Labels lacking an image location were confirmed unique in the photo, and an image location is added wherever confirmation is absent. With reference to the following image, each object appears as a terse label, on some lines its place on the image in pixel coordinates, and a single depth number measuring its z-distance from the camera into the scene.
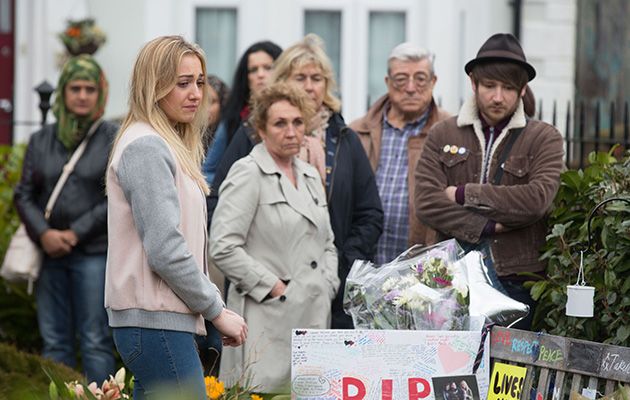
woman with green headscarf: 13.84
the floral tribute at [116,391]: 9.33
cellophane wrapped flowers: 9.19
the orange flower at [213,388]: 9.59
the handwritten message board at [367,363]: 8.89
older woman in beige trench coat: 11.33
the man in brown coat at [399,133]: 12.91
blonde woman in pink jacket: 8.27
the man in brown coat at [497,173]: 11.02
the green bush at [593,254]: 9.58
